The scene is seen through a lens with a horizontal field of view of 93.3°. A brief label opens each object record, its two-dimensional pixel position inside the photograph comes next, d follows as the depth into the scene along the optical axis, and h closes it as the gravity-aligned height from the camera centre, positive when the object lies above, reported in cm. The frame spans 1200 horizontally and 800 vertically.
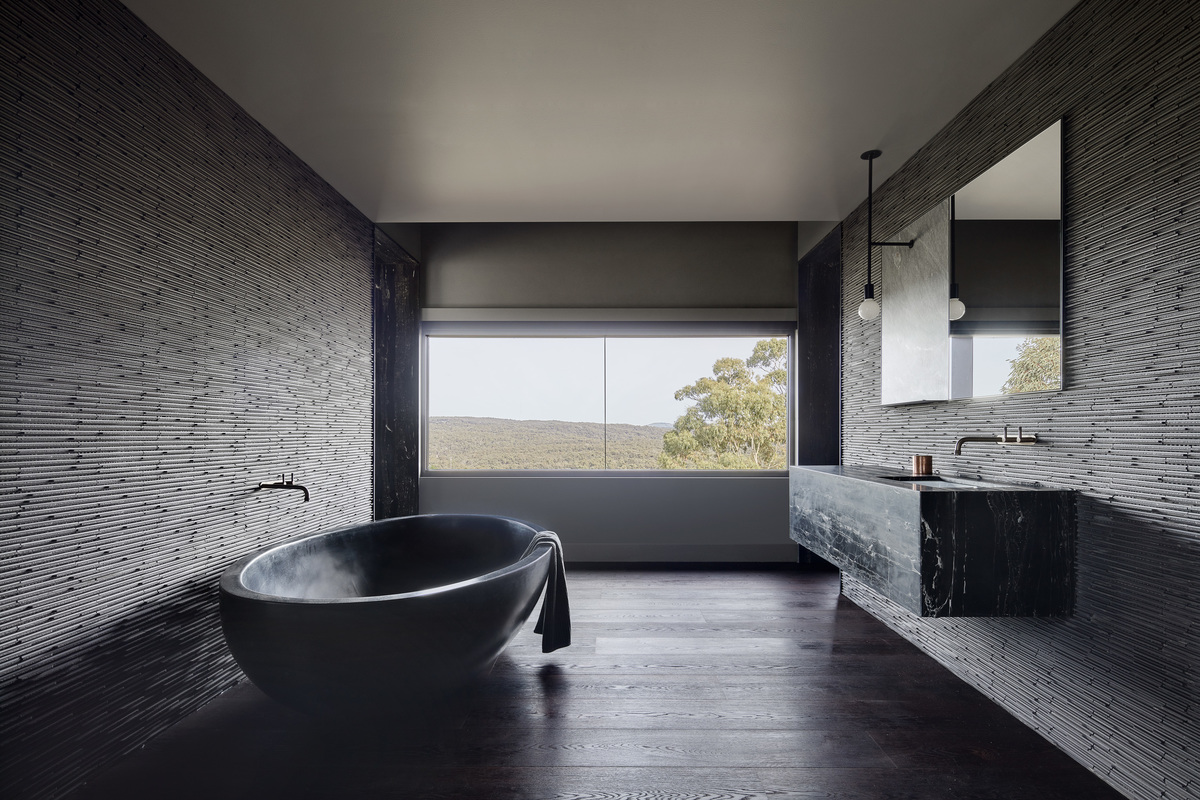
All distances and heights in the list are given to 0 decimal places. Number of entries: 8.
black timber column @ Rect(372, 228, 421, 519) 423 +13
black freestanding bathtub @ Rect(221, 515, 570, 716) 171 -74
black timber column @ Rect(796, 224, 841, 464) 436 +26
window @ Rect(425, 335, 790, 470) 459 +0
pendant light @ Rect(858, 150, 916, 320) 278 +77
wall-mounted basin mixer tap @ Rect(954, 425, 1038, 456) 200 -12
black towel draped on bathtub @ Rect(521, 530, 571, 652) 260 -96
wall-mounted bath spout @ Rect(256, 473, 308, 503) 238 -36
